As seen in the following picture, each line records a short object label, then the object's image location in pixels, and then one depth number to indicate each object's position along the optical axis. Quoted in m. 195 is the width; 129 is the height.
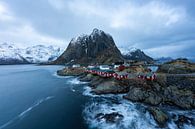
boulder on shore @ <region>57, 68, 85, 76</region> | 111.83
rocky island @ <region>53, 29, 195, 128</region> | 34.94
